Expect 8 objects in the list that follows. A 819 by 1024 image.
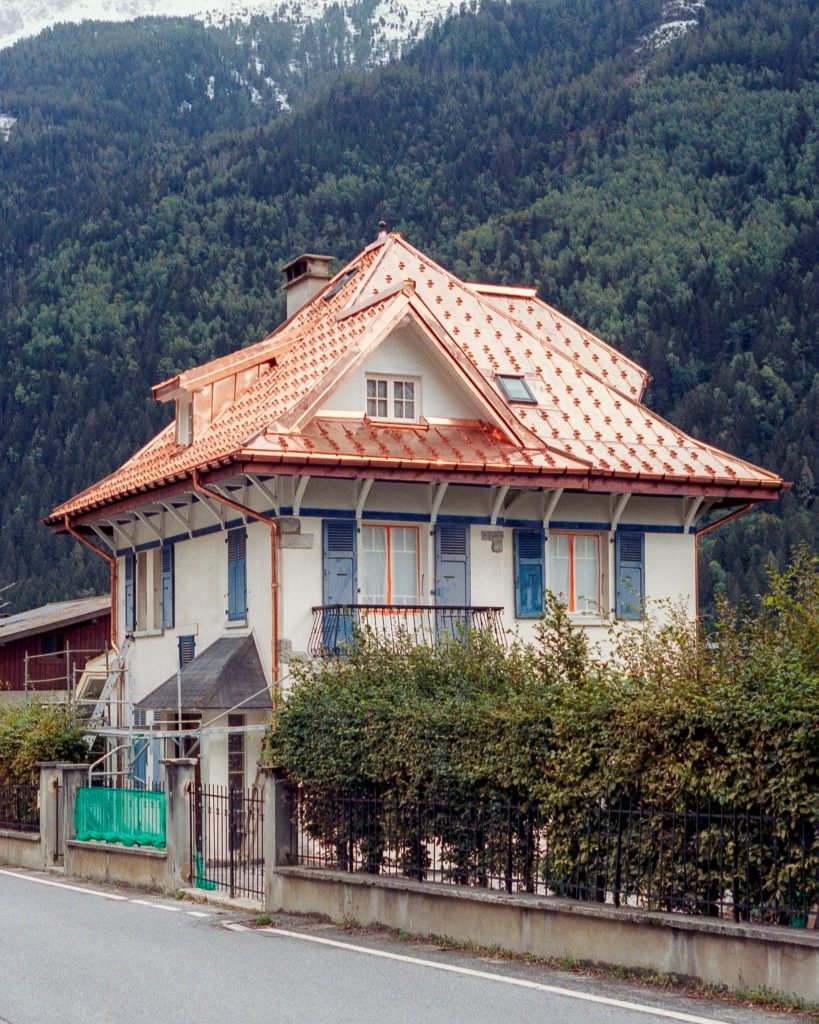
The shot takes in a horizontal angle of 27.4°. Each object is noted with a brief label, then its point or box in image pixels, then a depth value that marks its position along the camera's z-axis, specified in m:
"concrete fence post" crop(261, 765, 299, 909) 18.84
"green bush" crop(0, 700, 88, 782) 28.06
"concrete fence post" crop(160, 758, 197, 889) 21.61
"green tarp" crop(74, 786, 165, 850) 22.91
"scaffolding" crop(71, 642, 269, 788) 28.58
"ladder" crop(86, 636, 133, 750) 33.40
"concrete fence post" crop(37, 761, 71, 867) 25.95
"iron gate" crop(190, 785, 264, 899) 19.97
